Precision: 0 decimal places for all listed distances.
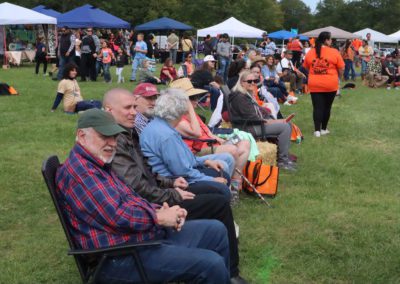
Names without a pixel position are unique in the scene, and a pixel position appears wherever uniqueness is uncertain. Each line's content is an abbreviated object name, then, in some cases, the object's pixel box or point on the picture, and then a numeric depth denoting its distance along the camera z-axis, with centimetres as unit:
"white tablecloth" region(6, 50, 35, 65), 2319
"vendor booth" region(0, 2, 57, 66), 2169
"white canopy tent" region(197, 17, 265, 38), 2845
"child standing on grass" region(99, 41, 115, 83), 1684
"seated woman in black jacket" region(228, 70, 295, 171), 667
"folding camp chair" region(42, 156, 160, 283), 263
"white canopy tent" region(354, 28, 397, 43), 3544
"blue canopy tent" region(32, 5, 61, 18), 3014
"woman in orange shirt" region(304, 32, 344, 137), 870
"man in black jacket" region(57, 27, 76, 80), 1688
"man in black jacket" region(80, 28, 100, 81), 1720
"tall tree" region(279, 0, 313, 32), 11131
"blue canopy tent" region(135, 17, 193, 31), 3009
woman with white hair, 395
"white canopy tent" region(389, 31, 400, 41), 3273
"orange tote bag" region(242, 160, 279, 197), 559
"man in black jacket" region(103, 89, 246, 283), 340
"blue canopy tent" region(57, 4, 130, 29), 2527
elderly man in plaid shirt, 267
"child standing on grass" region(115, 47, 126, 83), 1682
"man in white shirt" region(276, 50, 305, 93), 1545
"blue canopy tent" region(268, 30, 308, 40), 4412
